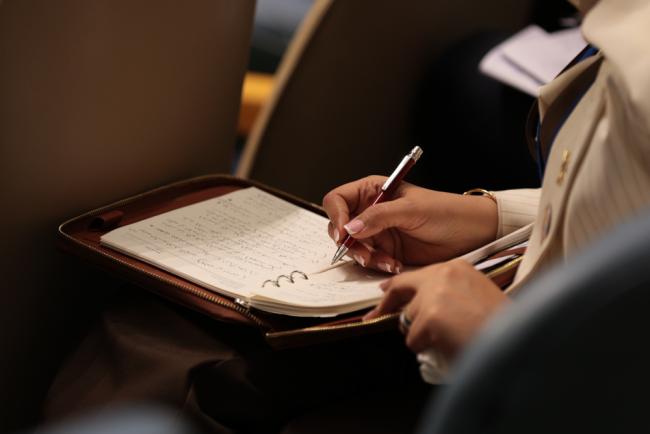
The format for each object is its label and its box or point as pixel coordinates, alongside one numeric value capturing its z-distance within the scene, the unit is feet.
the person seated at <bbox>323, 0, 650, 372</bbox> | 6.12
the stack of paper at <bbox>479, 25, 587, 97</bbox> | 9.06
